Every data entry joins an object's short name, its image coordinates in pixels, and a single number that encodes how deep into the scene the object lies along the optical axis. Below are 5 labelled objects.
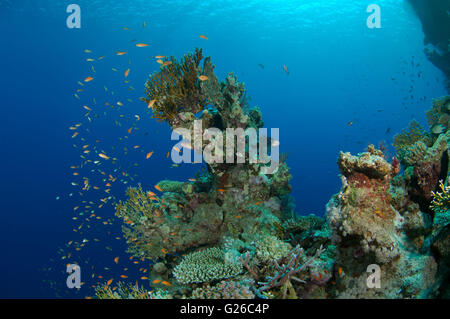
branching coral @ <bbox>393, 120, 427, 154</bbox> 8.62
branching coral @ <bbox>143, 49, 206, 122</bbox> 7.23
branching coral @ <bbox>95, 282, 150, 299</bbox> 4.94
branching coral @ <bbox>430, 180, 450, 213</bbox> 4.08
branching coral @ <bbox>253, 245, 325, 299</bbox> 4.09
